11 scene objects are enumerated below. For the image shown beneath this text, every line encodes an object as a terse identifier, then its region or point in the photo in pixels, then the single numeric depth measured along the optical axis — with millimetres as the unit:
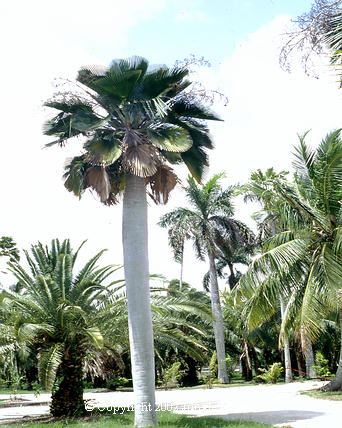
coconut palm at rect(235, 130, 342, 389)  13703
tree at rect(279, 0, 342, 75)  5616
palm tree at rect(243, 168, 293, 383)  15391
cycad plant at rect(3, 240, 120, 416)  13102
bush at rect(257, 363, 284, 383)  24359
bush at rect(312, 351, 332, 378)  20927
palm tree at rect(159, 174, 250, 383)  29109
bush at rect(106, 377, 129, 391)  24930
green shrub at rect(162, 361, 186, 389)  23550
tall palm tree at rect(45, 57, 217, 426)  10555
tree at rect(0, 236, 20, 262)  26169
